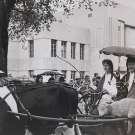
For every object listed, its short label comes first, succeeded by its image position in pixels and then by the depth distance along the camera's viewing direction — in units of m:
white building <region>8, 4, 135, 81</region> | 28.36
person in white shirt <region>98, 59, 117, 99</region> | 7.50
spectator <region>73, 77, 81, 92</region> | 16.23
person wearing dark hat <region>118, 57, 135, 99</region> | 7.03
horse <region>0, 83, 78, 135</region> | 5.68
